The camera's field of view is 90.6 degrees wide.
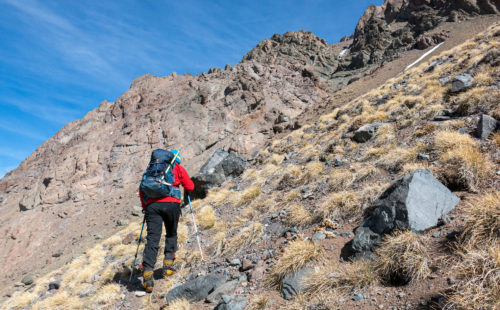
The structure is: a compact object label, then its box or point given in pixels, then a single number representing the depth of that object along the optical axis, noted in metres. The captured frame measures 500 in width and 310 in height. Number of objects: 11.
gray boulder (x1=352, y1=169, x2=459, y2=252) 3.54
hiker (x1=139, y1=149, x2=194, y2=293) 5.11
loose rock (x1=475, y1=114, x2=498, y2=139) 5.23
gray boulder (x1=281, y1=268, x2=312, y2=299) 3.49
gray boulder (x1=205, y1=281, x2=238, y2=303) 4.08
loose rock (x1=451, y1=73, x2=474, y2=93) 8.44
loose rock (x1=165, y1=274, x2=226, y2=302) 4.36
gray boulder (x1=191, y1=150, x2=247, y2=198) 12.59
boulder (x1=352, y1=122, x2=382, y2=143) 8.78
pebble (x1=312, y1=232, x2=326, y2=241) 4.46
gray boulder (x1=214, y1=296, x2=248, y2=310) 3.57
